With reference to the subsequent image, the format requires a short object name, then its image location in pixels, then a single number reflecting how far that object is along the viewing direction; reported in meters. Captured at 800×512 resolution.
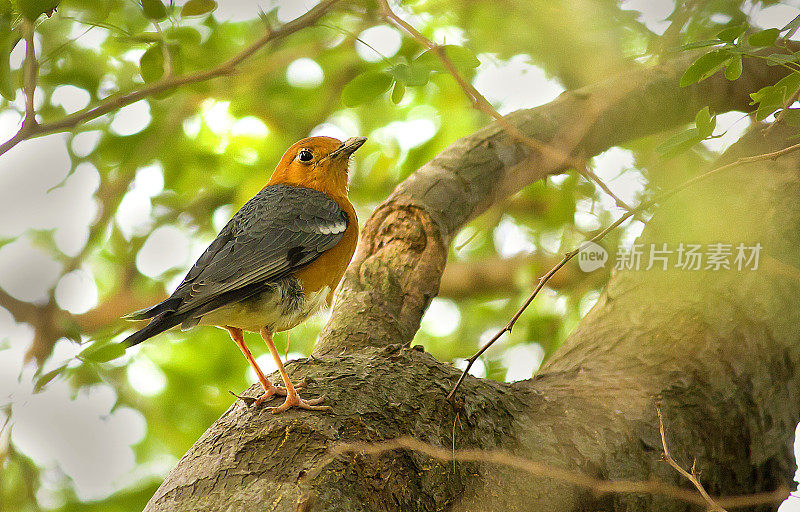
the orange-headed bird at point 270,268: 5.70
